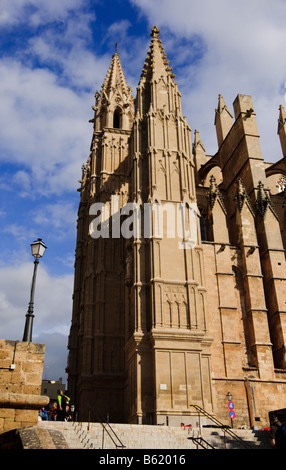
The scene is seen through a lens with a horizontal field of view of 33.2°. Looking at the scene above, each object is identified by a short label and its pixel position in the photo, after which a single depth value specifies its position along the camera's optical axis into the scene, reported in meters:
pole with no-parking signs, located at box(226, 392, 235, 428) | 20.66
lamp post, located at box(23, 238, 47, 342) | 11.59
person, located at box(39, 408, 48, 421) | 16.83
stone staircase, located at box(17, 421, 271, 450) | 14.25
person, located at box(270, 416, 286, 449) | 9.71
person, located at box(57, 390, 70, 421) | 17.66
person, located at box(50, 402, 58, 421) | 17.77
